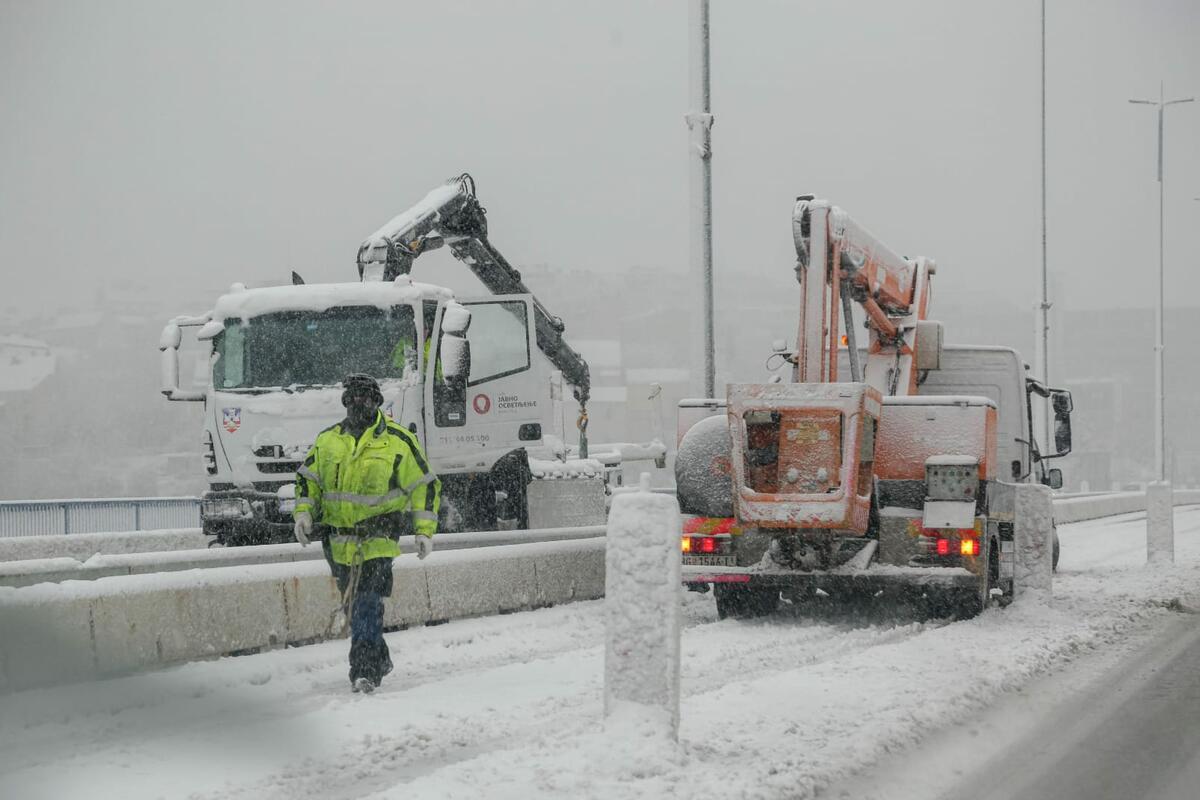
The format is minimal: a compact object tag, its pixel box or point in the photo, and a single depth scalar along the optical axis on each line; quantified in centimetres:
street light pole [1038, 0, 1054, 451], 3934
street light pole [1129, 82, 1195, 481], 5250
